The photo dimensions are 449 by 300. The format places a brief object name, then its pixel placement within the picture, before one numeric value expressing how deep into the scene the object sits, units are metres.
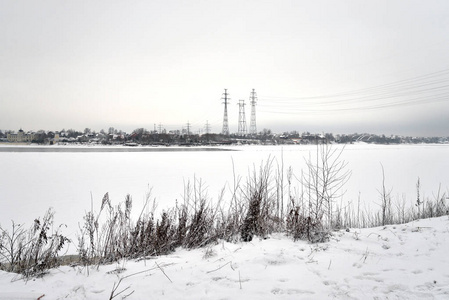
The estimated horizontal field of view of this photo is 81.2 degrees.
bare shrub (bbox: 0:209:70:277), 3.31
